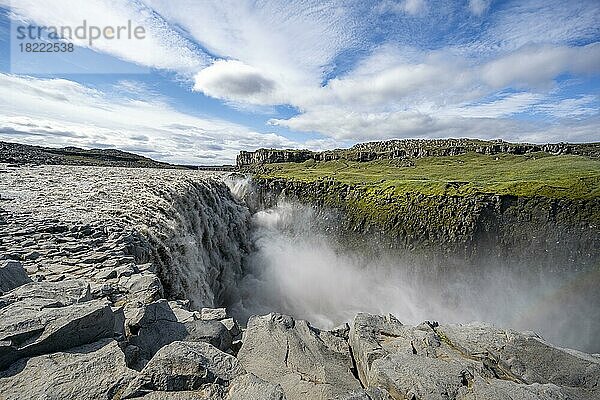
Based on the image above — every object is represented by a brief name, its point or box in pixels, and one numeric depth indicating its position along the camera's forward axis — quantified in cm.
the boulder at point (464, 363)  807
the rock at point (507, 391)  786
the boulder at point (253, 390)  664
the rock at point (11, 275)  909
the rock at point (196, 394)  626
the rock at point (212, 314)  1101
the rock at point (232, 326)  1056
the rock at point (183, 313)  1051
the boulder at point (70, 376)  584
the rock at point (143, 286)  1107
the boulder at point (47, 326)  649
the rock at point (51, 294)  825
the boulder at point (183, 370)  644
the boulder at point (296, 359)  838
